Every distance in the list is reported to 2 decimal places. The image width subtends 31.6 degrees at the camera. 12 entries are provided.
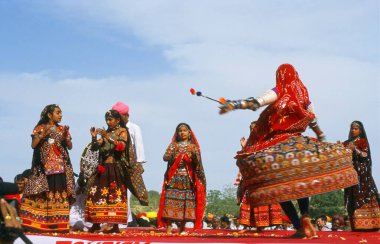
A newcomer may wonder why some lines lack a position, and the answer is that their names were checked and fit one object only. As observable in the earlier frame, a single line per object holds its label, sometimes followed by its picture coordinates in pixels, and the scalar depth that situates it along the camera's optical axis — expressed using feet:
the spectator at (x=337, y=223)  42.24
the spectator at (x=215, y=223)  52.65
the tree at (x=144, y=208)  80.51
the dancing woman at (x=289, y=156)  21.62
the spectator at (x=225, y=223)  49.55
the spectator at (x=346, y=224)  43.30
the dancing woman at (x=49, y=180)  28.68
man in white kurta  35.91
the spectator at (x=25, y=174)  34.56
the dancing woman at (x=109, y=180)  29.07
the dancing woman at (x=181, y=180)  29.86
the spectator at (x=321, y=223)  42.96
